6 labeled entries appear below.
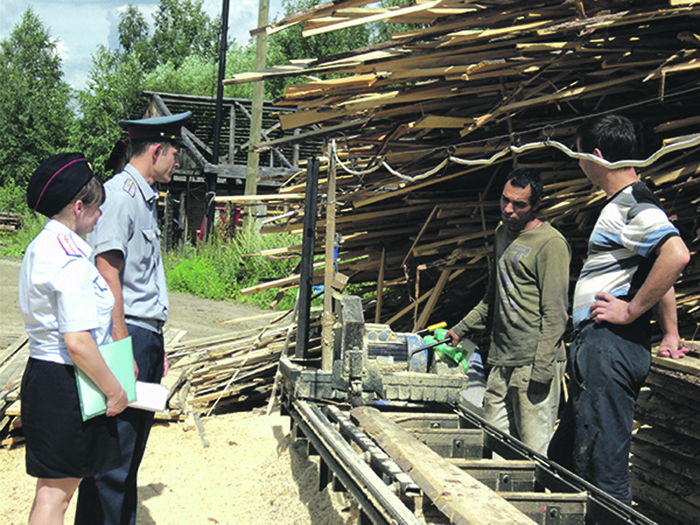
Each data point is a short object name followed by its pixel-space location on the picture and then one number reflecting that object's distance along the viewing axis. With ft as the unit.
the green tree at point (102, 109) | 119.03
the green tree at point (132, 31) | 186.29
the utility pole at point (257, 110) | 49.67
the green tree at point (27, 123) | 127.24
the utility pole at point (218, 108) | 61.87
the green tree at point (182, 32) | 187.11
